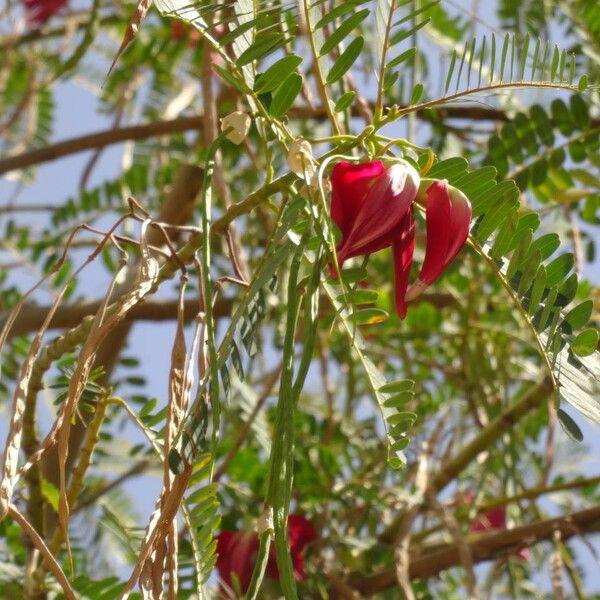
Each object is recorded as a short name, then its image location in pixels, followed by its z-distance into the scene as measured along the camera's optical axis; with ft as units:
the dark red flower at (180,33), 10.49
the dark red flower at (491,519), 8.15
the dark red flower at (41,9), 12.93
